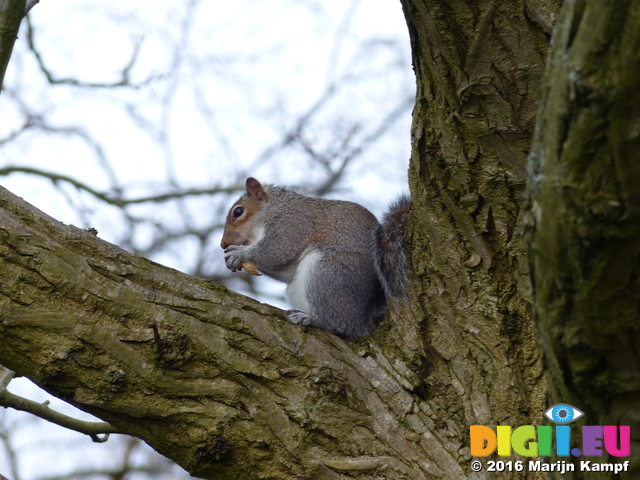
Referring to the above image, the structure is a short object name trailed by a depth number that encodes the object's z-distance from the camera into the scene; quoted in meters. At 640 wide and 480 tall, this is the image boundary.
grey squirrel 5.87
